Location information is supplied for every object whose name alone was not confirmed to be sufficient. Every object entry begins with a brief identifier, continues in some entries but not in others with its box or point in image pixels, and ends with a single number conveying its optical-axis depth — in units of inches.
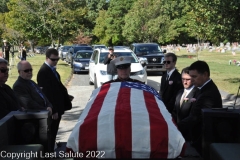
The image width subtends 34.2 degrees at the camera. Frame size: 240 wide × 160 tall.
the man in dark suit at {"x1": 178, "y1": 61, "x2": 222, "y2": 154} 184.4
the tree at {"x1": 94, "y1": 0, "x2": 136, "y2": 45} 2551.7
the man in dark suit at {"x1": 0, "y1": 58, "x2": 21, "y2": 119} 185.9
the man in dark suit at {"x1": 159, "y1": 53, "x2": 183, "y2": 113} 251.8
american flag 132.2
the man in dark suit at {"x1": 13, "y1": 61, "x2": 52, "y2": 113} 217.3
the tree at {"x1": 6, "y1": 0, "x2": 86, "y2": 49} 1148.5
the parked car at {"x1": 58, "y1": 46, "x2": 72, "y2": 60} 1572.3
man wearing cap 205.9
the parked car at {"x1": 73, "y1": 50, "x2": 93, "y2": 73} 951.6
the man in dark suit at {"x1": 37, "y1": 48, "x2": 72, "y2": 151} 247.0
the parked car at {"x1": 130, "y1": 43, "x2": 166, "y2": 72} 896.9
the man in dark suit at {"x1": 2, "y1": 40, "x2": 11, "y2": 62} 1127.6
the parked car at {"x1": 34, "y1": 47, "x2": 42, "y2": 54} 2780.5
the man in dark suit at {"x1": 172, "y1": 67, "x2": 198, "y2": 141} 208.3
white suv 594.9
